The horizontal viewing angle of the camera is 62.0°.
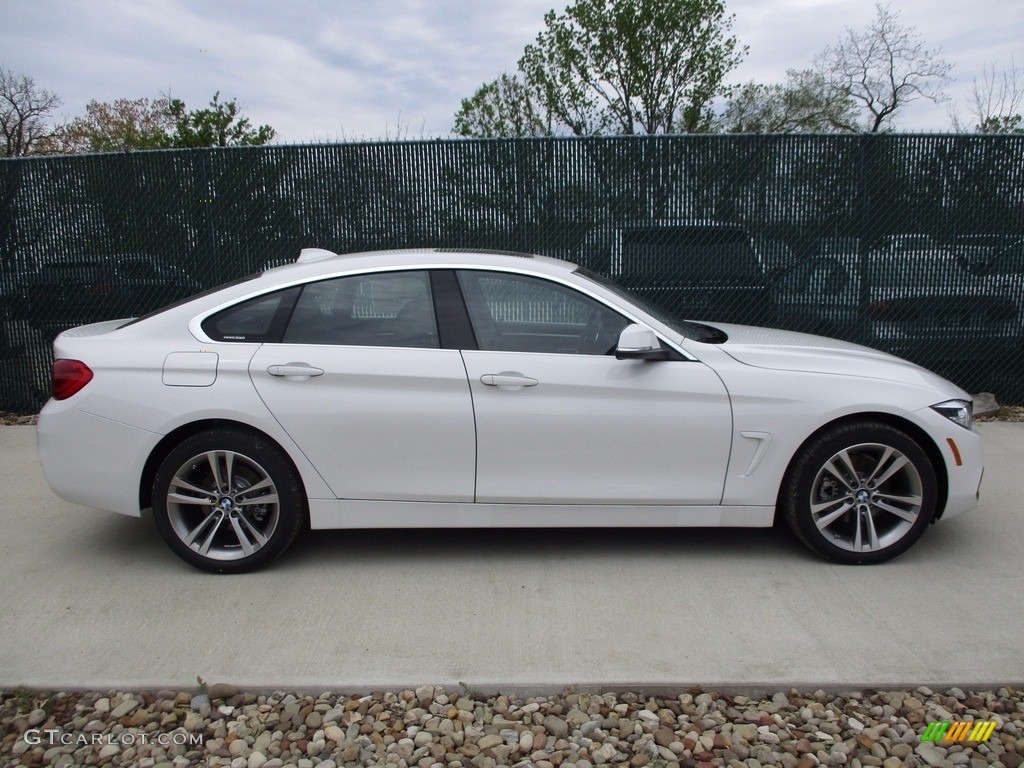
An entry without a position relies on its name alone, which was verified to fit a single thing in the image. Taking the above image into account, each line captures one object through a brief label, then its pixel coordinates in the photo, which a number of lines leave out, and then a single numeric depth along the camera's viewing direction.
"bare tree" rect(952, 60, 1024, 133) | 15.80
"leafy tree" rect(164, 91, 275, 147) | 19.61
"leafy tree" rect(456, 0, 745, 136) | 28.94
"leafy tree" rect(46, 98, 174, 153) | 28.24
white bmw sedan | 4.12
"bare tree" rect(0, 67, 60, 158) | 24.83
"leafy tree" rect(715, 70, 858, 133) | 29.48
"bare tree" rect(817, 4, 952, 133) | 26.09
